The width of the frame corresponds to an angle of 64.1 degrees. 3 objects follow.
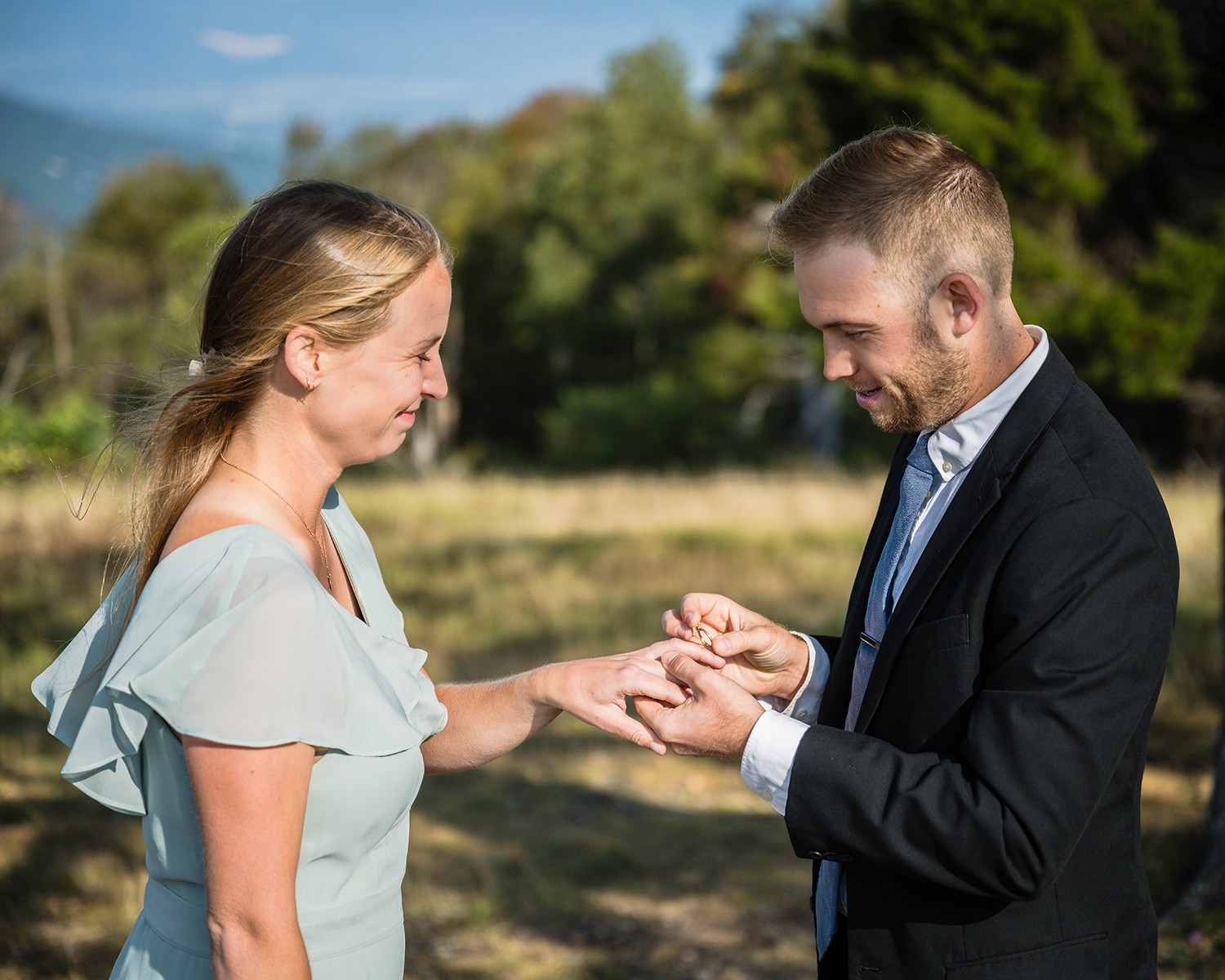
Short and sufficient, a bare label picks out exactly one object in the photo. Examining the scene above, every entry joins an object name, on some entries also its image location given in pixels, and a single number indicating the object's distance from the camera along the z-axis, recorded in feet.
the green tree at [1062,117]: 57.21
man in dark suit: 5.66
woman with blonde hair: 5.39
